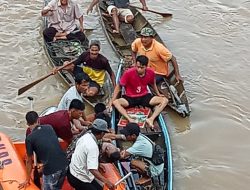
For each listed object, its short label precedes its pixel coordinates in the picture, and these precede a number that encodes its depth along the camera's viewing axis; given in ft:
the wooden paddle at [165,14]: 45.85
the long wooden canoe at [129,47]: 33.24
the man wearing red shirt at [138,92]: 30.27
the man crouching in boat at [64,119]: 24.02
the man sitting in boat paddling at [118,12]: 41.50
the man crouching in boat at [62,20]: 38.19
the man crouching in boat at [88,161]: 21.52
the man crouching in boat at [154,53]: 32.68
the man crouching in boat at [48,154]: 21.90
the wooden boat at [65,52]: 35.32
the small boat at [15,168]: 23.50
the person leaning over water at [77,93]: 27.09
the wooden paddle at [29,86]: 32.91
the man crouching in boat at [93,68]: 32.63
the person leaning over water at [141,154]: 25.21
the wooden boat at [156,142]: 25.86
